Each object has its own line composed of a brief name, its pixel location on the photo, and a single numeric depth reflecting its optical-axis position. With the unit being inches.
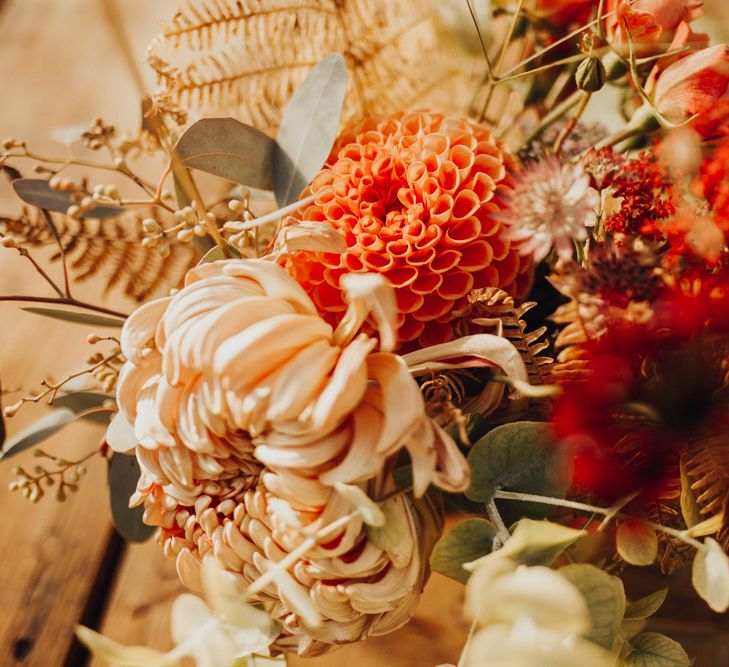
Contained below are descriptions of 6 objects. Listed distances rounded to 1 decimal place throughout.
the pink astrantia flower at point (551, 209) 10.4
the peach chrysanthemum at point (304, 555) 10.5
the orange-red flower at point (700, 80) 12.0
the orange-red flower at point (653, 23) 12.8
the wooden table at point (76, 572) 17.7
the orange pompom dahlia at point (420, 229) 12.2
